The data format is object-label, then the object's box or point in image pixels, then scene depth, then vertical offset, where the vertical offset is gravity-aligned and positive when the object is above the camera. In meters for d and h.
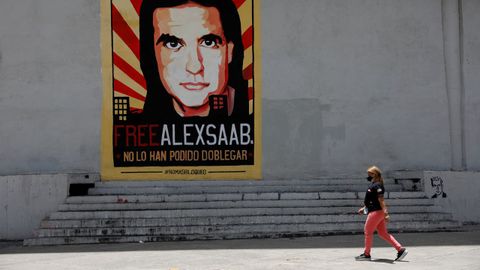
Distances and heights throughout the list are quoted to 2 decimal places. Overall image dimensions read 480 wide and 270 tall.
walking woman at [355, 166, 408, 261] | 10.32 -0.50
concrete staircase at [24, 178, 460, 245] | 13.77 -0.60
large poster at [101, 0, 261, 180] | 15.73 +2.20
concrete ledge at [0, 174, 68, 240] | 14.86 -0.27
